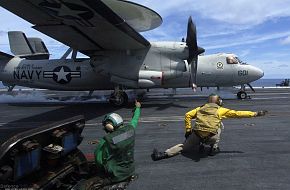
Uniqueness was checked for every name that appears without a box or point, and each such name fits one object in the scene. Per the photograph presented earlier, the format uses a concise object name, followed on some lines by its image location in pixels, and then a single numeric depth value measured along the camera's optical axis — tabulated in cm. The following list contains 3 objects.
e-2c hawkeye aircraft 887
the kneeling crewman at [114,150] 315
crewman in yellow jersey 467
